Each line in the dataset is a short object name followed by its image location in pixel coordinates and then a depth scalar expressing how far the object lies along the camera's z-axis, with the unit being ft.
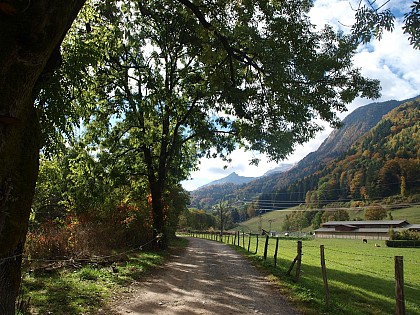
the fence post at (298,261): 32.86
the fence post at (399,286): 17.31
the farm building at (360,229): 293.64
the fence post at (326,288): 24.98
